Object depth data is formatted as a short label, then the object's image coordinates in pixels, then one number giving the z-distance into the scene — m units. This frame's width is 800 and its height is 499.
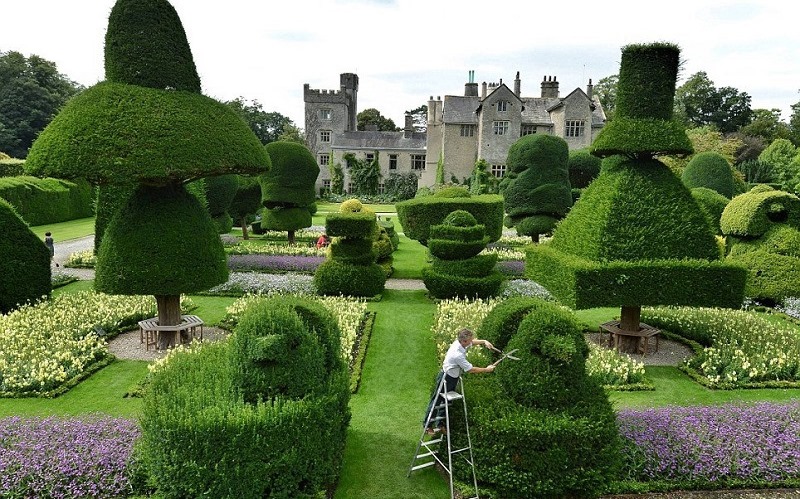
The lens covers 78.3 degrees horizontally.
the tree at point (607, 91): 66.25
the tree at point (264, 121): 75.86
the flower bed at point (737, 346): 9.80
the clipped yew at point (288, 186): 23.38
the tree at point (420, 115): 89.53
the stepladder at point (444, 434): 6.41
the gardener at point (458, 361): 6.32
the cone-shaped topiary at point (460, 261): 15.36
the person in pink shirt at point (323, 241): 22.97
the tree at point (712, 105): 63.41
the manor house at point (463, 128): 43.38
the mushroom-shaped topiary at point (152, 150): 9.05
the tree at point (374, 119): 81.62
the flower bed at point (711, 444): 6.67
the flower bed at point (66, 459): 5.95
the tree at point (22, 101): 53.53
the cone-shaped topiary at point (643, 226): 10.07
